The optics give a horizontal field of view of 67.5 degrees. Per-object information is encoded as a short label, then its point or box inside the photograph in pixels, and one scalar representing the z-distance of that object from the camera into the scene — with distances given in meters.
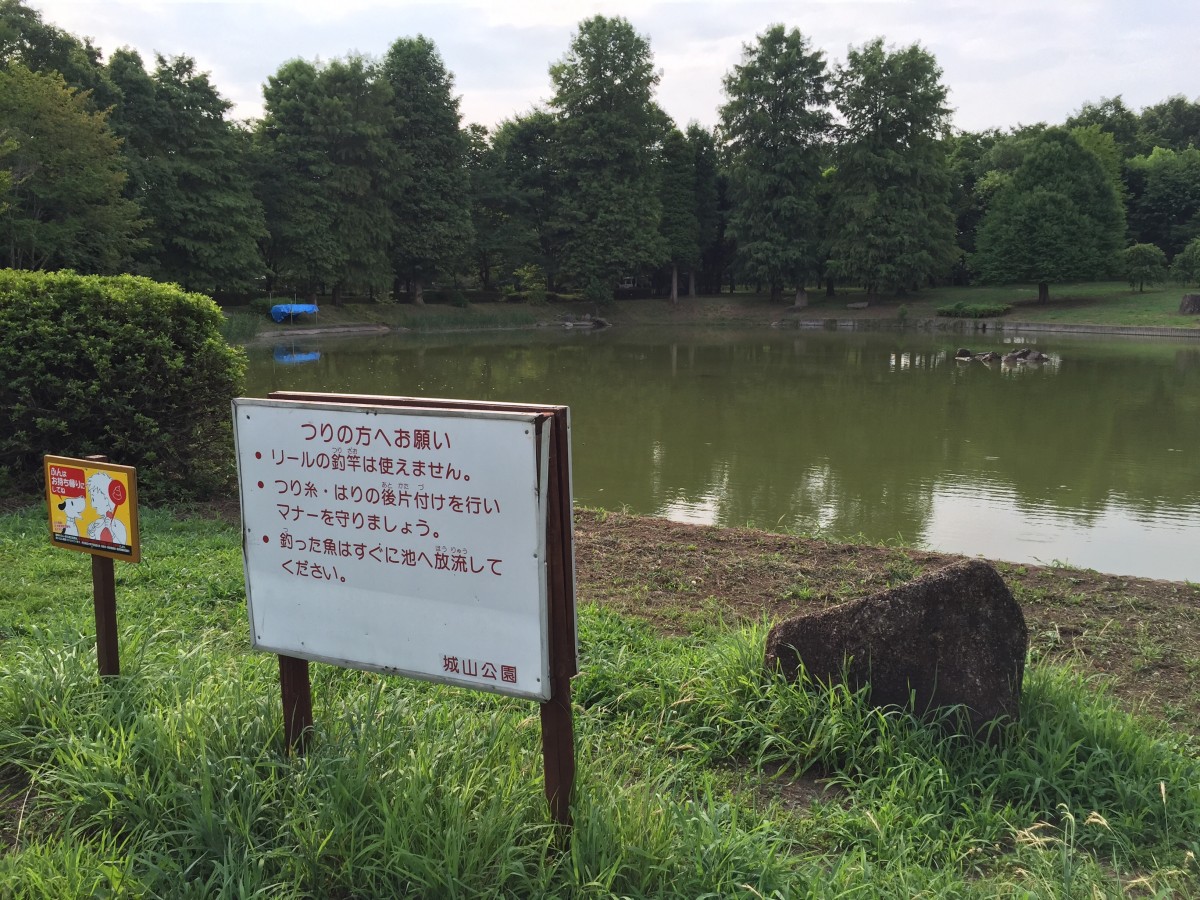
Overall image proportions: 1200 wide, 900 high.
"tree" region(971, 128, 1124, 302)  35.12
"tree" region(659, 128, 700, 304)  41.56
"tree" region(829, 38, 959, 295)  36.56
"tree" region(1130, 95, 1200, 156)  52.53
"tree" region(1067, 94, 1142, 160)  49.66
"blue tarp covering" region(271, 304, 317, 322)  29.44
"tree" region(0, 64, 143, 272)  21.39
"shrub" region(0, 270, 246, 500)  5.91
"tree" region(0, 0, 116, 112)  24.73
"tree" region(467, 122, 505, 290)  38.91
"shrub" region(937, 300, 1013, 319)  33.16
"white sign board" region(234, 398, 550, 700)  2.01
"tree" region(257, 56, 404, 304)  33.06
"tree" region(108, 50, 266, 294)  28.11
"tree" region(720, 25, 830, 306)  38.53
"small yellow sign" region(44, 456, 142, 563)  2.57
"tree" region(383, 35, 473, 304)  35.97
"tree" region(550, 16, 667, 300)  38.22
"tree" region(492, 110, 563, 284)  39.31
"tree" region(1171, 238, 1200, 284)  32.41
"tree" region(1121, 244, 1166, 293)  33.09
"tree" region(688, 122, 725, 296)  42.88
